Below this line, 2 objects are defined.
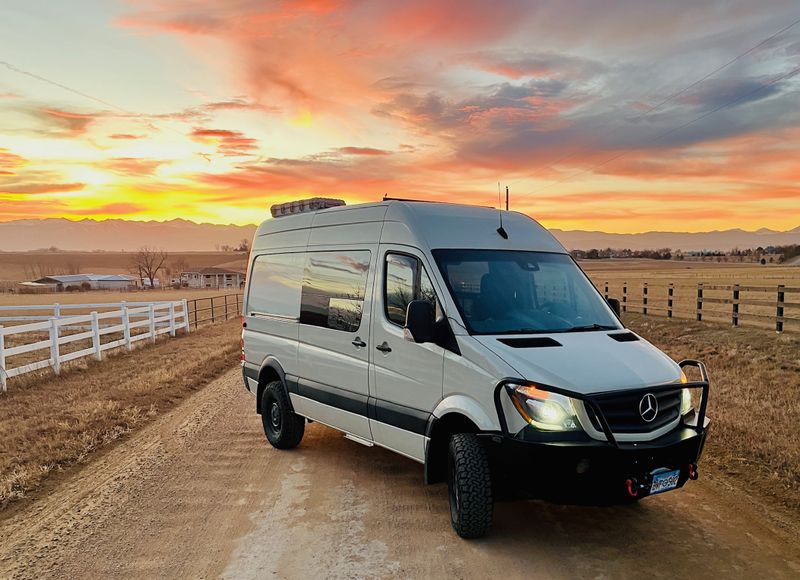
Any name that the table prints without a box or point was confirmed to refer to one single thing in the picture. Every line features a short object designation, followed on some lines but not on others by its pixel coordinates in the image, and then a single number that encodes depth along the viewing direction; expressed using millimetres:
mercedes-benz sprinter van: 4434
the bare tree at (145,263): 137025
